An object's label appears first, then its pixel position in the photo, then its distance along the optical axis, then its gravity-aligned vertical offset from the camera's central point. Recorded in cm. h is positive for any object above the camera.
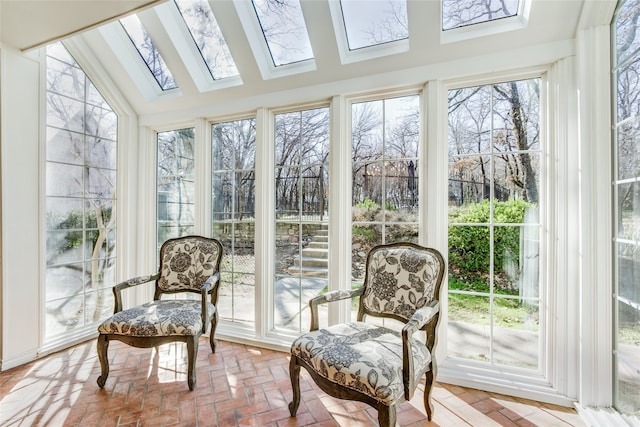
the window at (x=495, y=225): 199 -8
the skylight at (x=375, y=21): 207 +144
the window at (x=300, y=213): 251 +1
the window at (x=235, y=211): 277 +3
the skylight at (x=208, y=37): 243 +158
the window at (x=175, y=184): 304 +32
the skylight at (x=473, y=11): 188 +136
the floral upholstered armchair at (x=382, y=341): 131 -70
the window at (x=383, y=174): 224 +32
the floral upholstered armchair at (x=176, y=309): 190 -70
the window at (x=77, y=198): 250 +15
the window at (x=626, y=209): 147 +2
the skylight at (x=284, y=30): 224 +150
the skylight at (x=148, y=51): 266 +160
